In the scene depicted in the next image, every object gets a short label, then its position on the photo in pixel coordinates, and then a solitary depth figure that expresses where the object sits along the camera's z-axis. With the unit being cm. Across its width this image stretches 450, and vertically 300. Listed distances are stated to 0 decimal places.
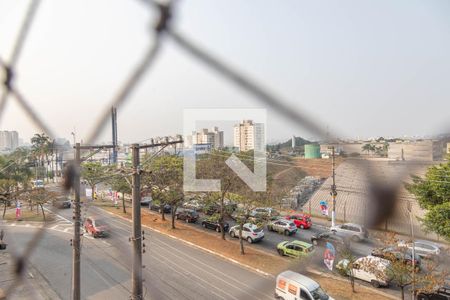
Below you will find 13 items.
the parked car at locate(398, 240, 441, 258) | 956
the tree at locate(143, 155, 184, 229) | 1267
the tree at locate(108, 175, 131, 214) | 1540
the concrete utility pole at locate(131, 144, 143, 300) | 440
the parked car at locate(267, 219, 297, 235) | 1277
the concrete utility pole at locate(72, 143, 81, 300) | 490
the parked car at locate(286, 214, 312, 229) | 1374
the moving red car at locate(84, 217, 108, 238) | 1243
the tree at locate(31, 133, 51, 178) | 2684
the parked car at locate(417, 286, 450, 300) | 698
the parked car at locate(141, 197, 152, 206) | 1895
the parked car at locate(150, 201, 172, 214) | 1667
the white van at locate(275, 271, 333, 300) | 699
